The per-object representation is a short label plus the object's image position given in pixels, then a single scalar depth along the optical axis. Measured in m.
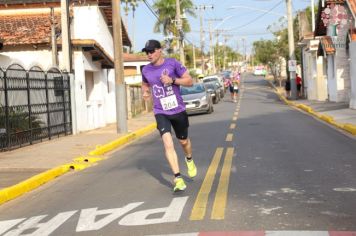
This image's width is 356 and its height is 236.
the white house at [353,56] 23.61
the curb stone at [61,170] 8.77
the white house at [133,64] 60.70
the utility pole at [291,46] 38.35
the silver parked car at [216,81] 44.52
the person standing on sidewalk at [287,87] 40.25
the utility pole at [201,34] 75.31
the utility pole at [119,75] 19.05
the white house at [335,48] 27.77
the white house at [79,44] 21.48
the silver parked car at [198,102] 27.50
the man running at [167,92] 7.79
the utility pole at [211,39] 92.31
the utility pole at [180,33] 45.96
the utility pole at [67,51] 18.98
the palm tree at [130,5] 80.45
